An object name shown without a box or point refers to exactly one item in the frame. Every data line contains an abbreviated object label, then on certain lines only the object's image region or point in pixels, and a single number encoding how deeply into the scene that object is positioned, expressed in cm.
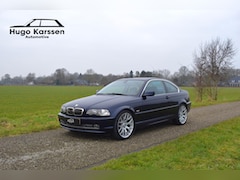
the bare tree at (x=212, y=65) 2244
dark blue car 518
